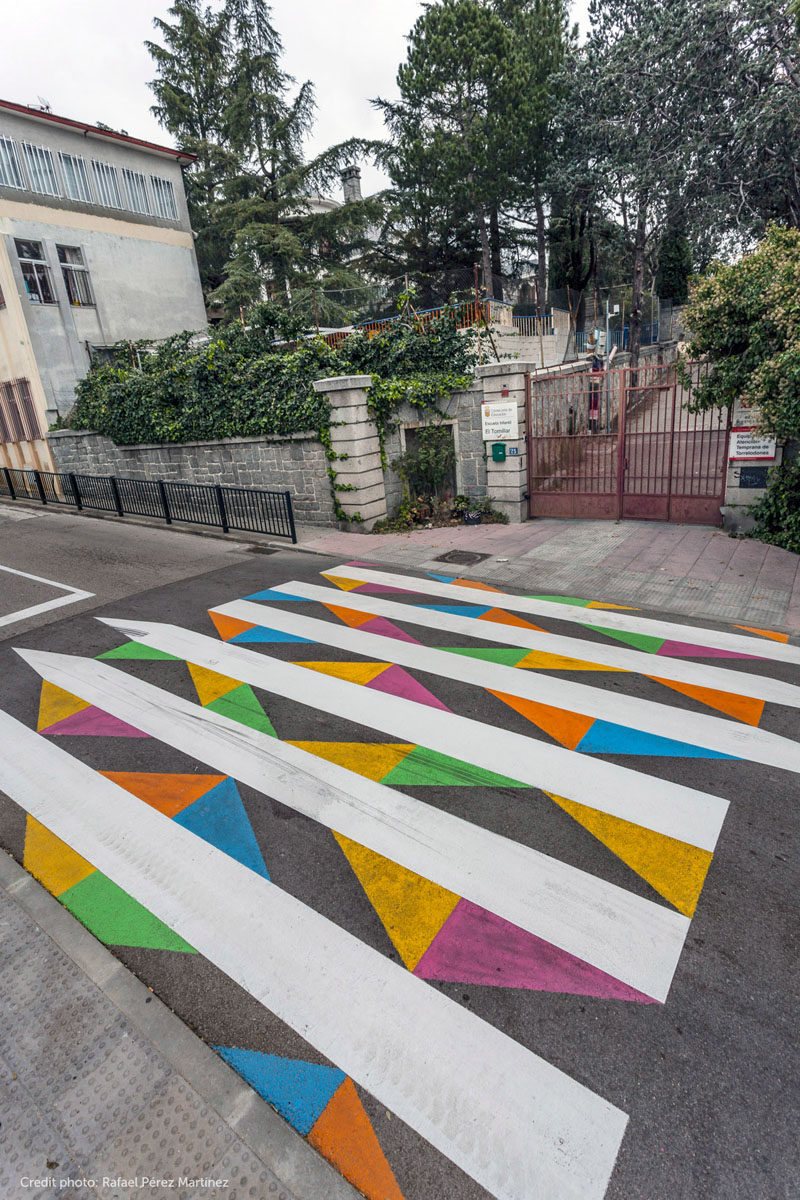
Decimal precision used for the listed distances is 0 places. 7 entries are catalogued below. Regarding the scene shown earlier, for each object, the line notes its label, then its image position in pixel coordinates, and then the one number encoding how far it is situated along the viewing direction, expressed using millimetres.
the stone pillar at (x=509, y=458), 10820
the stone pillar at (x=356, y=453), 11188
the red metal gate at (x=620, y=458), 9961
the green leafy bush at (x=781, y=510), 8719
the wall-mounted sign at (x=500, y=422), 10906
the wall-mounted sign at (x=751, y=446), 8938
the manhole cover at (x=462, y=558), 9570
